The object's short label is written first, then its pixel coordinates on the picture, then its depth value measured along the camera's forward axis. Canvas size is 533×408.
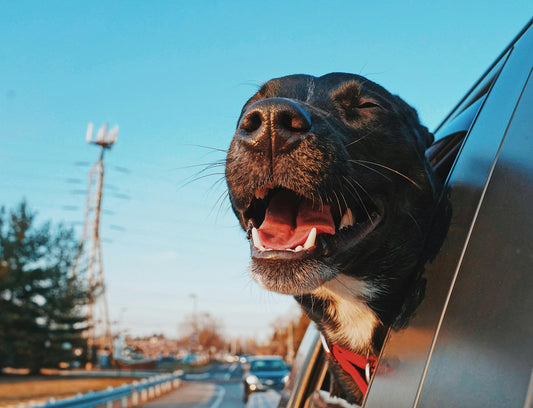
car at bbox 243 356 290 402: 15.88
